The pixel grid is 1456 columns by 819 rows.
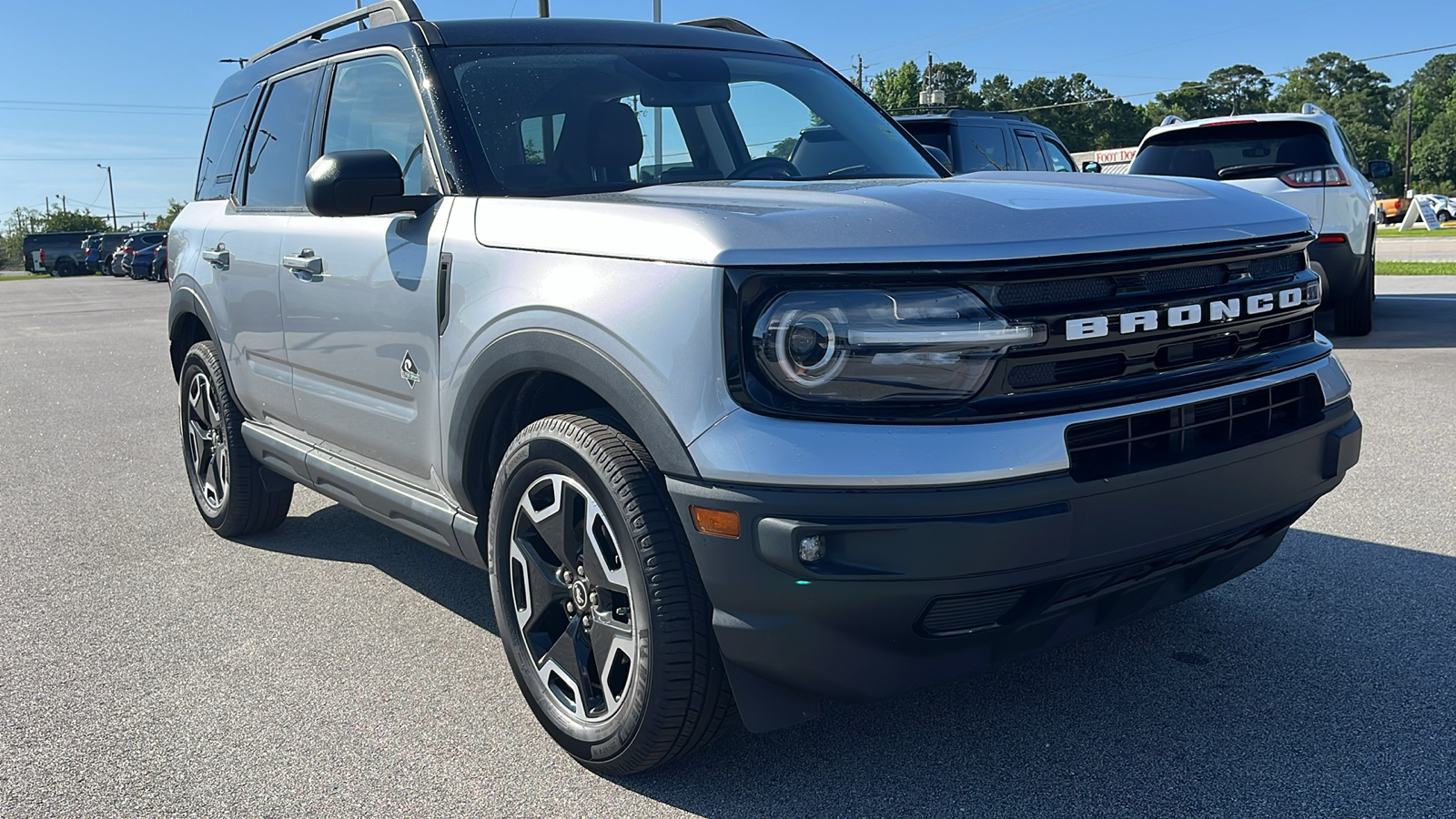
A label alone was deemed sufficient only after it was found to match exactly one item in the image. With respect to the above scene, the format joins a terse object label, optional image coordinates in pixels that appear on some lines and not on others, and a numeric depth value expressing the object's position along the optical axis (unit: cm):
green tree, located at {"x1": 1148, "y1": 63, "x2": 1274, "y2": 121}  10869
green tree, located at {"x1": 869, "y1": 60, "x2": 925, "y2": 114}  8175
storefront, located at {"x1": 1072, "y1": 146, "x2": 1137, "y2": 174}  5774
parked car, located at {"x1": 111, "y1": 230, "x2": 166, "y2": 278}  4562
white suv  894
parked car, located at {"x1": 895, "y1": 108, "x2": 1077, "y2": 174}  1026
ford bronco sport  223
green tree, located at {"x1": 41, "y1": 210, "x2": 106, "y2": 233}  10881
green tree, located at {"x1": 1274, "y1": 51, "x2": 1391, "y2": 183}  11712
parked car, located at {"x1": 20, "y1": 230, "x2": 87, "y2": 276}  5769
